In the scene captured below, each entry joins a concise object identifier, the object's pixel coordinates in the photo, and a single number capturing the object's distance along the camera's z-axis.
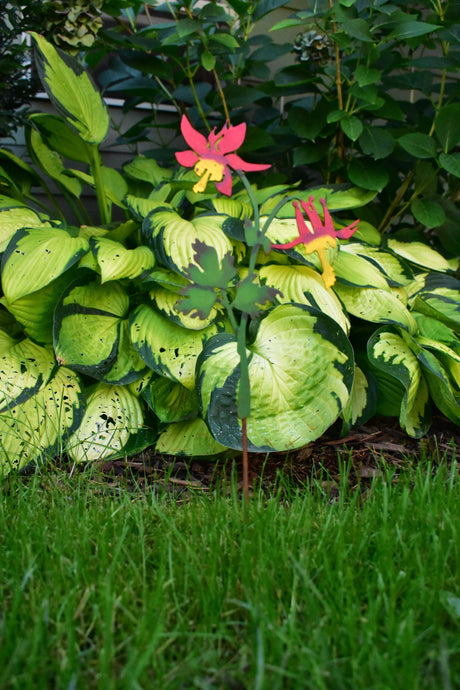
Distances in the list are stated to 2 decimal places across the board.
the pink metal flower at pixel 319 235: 1.15
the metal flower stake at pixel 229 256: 1.01
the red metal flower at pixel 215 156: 1.11
